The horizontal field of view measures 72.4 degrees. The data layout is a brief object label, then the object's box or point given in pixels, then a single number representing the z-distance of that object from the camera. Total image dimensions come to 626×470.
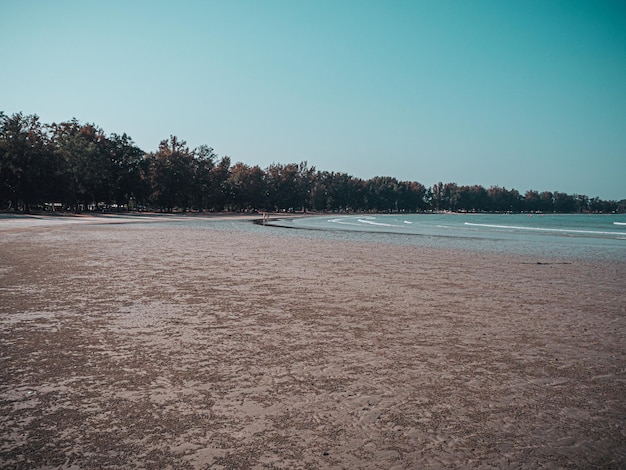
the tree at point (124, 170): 93.06
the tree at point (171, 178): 102.38
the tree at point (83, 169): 79.08
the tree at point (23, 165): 66.93
